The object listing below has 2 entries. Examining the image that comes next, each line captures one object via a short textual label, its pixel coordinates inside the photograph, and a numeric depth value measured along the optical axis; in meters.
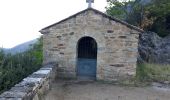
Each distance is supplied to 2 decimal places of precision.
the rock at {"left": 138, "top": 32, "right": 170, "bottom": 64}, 7.75
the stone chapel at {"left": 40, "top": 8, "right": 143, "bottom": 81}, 5.45
